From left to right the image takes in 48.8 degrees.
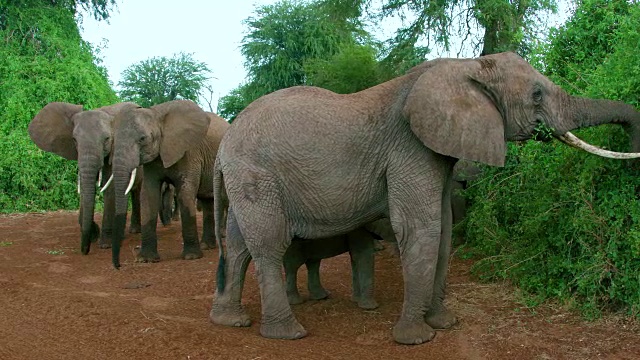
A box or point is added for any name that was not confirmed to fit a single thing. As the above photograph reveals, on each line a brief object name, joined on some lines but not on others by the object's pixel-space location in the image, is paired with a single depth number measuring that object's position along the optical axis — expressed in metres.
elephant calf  6.73
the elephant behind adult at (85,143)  9.97
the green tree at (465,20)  11.93
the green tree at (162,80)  28.95
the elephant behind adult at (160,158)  9.19
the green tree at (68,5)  17.30
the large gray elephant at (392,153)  5.52
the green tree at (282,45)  23.22
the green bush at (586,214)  5.80
